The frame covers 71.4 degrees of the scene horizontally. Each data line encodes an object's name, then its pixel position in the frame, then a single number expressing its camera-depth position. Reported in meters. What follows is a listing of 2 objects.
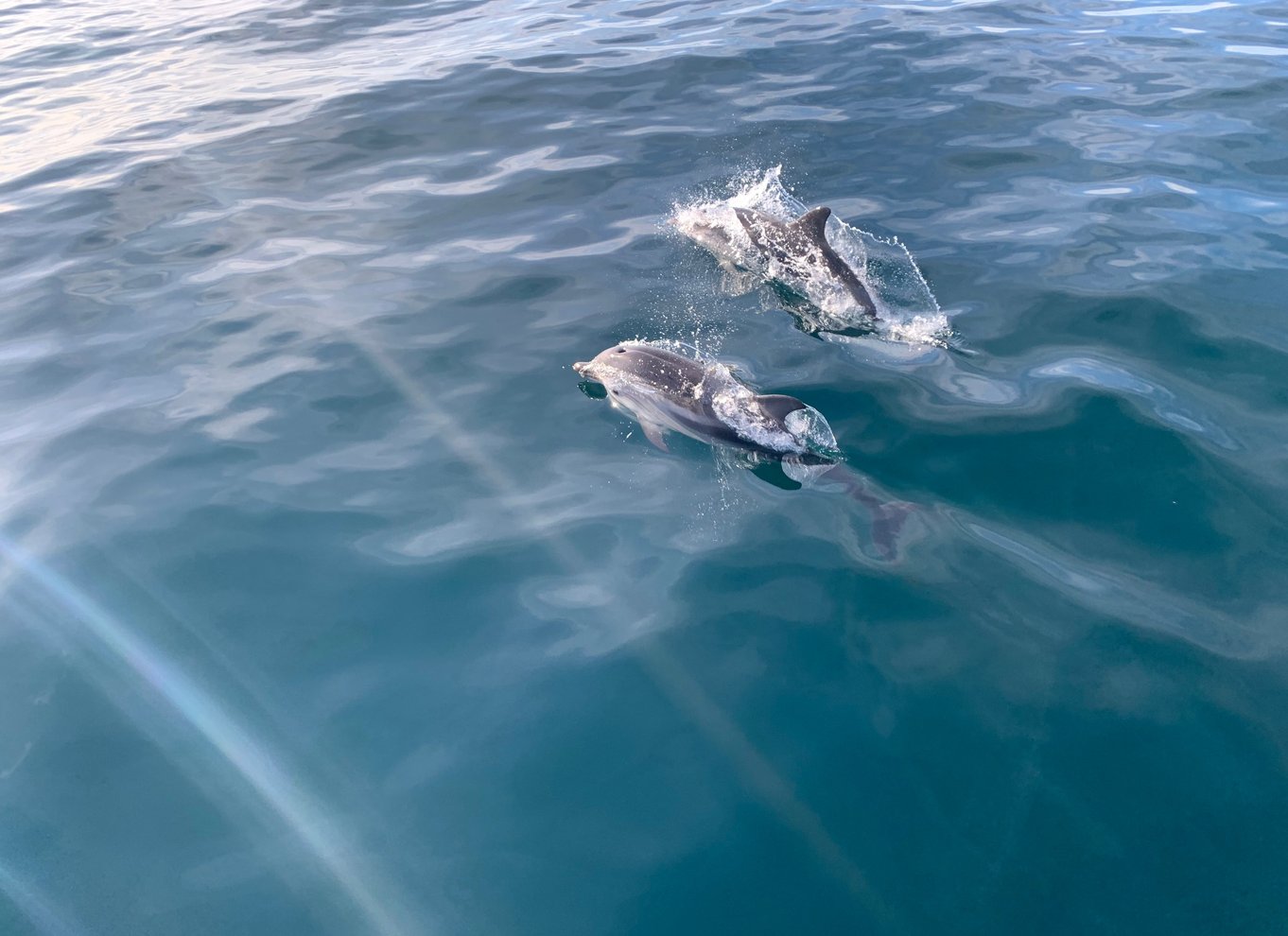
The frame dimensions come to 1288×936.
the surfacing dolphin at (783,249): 9.20
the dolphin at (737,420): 6.94
